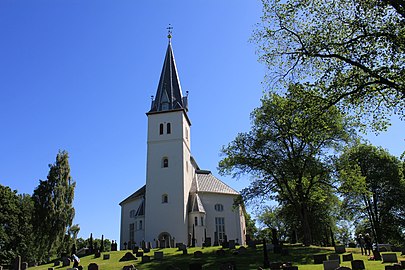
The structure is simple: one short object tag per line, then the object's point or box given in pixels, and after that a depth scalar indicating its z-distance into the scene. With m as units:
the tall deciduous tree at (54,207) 38.19
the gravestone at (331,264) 15.07
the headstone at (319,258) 18.98
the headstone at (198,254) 23.20
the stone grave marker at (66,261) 24.99
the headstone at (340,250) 22.22
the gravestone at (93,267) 19.33
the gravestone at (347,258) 18.75
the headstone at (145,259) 22.47
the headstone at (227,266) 16.66
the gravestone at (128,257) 24.03
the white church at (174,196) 37.72
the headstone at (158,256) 23.31
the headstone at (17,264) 23.55
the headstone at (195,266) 16.52
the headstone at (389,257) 17.48
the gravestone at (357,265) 15.52
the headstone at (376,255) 19.11
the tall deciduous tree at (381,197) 37.34
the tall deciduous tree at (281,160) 27.27
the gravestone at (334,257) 17.92
